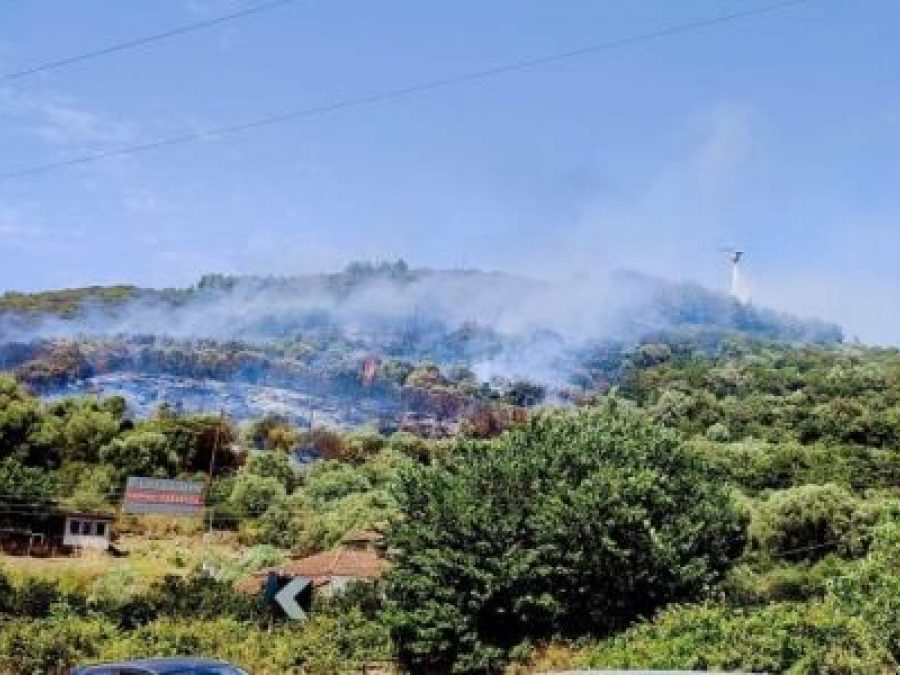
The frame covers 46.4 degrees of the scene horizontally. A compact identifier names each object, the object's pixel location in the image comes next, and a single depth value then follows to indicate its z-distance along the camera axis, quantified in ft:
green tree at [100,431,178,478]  251.80
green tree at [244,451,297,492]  267.80
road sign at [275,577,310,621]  61.50
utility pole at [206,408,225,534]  245.28
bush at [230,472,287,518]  243.40
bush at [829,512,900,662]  48.03
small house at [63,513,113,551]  207.92
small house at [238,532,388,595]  150.51
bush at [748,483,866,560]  155.12
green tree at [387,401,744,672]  79.30
